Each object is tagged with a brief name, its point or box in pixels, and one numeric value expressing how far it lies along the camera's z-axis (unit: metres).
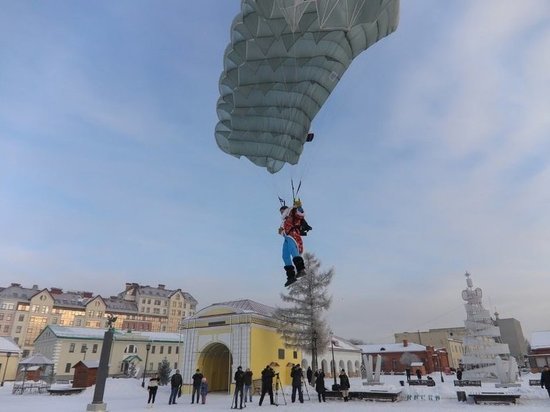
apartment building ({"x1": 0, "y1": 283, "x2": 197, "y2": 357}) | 63.00
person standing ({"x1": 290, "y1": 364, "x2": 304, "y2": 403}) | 15.70
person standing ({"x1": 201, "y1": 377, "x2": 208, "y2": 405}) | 17.34
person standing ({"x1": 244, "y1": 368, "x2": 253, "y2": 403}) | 15.95
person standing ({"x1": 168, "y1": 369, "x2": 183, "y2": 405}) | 17.22
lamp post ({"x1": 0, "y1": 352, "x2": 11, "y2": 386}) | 36.19
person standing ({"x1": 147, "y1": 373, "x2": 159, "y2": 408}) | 16.88
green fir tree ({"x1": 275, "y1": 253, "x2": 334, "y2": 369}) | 25.14
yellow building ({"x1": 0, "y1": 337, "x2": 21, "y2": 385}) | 36.09
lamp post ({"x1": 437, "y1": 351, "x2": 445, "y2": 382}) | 57.21
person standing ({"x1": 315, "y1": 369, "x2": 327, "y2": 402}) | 15.99
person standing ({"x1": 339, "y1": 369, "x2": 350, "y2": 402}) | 16.34
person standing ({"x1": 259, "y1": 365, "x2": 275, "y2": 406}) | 14.78
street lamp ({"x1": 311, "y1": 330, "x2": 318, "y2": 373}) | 25.17
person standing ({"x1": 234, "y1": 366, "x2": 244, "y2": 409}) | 14.54
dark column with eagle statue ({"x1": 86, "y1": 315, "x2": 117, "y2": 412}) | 12.98
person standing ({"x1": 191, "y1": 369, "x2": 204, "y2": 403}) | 17.81
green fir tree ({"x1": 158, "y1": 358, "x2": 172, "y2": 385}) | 32.72
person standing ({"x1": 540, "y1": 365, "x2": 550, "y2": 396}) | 15.19
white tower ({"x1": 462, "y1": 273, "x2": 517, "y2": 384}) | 27.41
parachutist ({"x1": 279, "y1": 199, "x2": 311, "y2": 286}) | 10.29
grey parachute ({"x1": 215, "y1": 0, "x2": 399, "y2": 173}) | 8.78
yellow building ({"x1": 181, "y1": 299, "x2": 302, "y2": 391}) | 22.44
